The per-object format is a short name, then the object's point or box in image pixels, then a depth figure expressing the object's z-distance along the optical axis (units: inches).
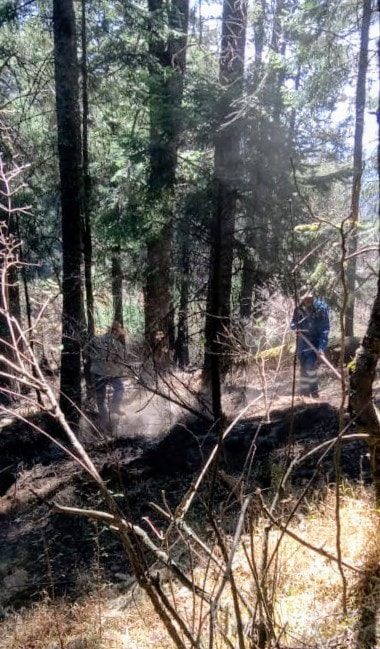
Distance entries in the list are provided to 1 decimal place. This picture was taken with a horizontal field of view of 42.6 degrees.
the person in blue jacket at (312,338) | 287.1
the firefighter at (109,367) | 303.2
